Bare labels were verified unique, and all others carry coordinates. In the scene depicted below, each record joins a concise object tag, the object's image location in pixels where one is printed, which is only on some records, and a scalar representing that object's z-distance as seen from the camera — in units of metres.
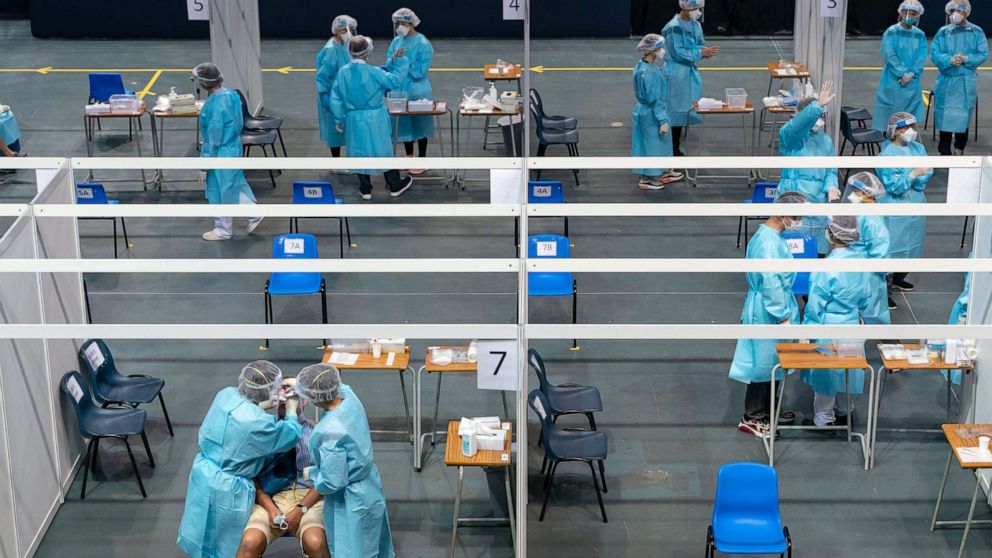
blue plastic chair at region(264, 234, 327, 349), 9.63
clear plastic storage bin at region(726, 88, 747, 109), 13.11
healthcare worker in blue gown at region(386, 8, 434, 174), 13.38
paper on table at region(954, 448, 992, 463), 7.14
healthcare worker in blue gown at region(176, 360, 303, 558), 6.77
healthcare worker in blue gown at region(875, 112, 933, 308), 10.12
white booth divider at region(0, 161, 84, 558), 7.16
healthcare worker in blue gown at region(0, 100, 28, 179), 13.45
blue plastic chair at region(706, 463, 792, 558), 6.95
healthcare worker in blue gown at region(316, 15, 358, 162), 13.17
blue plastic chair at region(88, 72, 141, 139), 14.50
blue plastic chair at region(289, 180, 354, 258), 10.77
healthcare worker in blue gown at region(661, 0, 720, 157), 13.31
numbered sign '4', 12.69
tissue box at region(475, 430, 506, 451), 7.33
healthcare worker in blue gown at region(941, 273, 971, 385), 8.66
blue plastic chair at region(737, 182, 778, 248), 10.95
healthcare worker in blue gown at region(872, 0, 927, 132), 13.53
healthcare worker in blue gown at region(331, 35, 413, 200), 12.40
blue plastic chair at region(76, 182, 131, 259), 10.66
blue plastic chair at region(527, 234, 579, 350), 9.48
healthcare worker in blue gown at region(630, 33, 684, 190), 12.53
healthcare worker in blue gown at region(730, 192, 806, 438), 8.27
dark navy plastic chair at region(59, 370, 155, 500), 7.81
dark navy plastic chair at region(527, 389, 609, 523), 7.62
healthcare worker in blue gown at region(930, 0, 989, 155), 13.41
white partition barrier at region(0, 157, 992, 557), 5.84
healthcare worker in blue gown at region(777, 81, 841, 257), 10.73
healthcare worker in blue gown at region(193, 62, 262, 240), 11.50
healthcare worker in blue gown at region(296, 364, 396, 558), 6.62
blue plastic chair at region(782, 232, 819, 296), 9.45
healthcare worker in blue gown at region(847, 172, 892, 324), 8.93
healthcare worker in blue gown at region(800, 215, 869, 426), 8.28
